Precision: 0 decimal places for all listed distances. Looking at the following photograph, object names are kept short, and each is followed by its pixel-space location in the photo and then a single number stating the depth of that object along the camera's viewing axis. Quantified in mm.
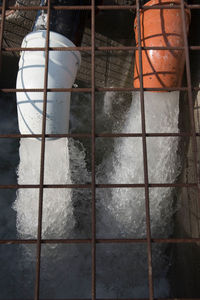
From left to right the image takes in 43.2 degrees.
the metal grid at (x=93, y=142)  888
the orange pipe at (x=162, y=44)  1428
